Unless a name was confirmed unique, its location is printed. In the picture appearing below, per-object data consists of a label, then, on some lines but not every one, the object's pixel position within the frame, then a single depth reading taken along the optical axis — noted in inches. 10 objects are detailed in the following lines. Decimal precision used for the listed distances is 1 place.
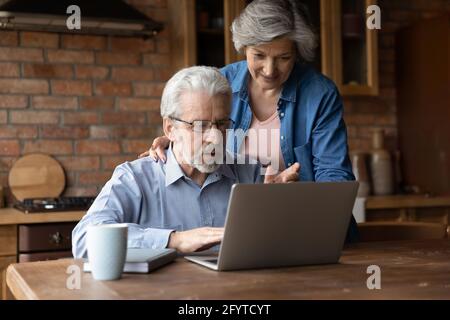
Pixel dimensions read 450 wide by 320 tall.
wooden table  52.8
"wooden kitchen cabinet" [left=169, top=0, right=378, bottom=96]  147.5
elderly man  76.5
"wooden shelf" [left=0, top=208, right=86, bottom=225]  121.1
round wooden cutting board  143.2
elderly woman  90.5
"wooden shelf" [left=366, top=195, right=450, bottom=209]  146.3
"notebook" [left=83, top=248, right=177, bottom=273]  60.7
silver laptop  59.4
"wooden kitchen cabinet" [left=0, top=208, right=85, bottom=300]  121.7
